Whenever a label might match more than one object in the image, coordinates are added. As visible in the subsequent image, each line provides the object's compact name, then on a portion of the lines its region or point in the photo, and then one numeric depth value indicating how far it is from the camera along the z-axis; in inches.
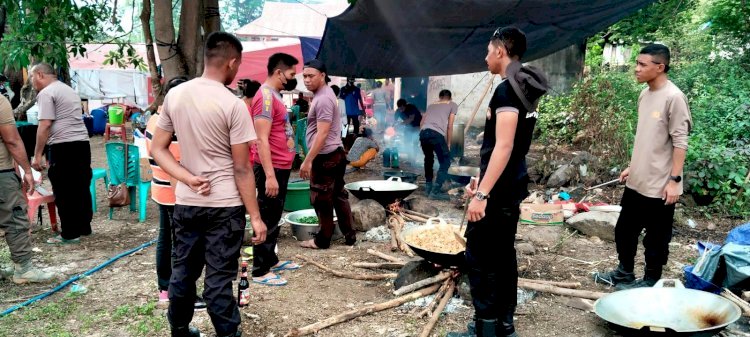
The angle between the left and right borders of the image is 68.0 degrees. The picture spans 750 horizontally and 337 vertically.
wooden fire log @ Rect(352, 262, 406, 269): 210.1
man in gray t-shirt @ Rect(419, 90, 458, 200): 352.2
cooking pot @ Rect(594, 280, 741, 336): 142.8
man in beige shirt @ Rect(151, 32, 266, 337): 125.1
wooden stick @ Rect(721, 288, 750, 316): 164.1
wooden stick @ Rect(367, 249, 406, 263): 214.7
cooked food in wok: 196.5
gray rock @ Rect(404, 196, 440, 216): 304.2
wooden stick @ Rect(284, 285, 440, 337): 156.6
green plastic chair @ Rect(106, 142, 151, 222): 280.5
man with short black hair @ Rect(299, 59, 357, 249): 216.4
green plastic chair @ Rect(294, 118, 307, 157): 435.8
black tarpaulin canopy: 275.0
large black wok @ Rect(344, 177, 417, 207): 278.7
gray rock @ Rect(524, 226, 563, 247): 254.0
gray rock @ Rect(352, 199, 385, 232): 270.1
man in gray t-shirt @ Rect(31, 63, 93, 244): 237.0
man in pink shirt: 185.2
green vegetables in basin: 261.7
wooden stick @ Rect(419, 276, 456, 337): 155.6
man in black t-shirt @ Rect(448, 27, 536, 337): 131.2
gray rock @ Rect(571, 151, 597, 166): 358.9
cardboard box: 279.1
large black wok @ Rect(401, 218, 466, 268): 170.2
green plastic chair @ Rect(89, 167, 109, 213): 295.0
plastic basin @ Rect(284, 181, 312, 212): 294.4
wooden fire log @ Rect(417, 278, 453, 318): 168.7
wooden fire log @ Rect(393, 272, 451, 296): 181.6
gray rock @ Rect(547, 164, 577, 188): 353.9
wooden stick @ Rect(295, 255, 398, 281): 200.5
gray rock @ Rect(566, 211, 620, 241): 256.8
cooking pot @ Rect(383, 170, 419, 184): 353.4
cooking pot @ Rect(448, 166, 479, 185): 340.5
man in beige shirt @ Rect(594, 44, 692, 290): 174.2
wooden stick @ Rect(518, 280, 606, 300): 179.8
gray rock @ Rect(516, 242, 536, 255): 230.4
